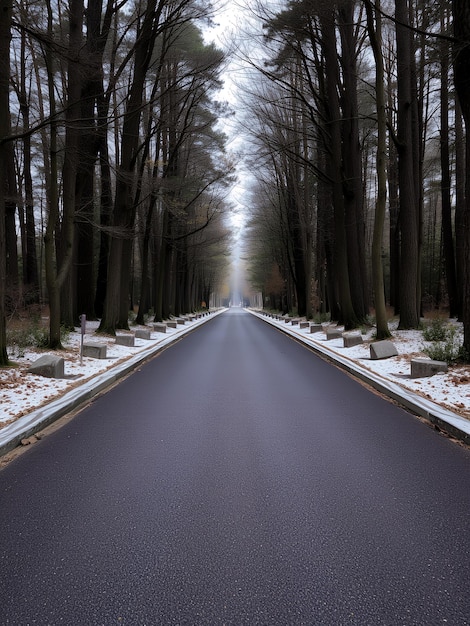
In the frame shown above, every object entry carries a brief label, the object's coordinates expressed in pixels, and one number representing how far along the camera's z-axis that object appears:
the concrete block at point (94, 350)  10.95
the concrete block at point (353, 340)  13.77
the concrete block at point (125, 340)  14.22
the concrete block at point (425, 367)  7.94
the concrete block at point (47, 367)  7.97
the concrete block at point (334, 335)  16.80
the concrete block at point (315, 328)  20.22
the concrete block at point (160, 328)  20.75
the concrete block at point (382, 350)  10.66
